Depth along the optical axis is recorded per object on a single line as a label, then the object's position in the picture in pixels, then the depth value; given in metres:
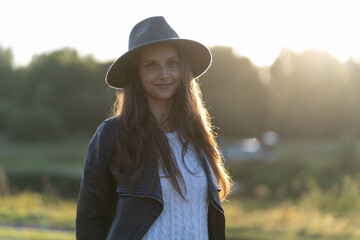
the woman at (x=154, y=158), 2.21
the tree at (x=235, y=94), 35.09
